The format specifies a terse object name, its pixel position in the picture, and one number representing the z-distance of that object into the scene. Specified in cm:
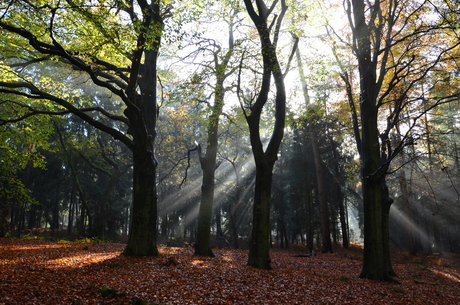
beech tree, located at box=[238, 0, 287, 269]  916
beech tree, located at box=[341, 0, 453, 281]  951
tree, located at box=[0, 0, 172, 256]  800
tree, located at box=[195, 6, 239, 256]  1195
